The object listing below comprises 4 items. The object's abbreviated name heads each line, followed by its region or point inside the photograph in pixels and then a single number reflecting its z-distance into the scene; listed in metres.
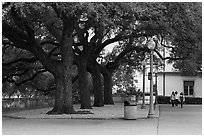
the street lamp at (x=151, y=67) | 20.78
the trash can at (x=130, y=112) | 18.78
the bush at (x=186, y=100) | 47.81
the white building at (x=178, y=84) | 56.56
